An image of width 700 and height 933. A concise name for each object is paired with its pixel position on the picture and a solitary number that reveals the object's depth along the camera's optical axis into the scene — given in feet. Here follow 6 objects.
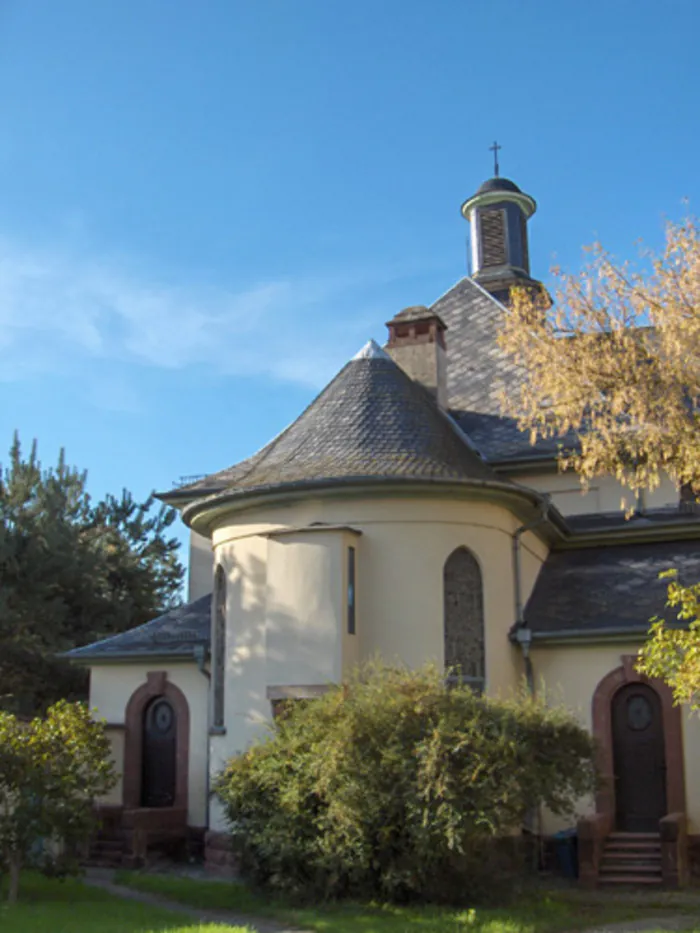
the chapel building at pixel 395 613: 47.57
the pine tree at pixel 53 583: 78.69
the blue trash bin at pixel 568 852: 46.37
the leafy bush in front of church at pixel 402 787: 36.32
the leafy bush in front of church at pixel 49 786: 39.24
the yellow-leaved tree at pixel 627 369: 40.60
